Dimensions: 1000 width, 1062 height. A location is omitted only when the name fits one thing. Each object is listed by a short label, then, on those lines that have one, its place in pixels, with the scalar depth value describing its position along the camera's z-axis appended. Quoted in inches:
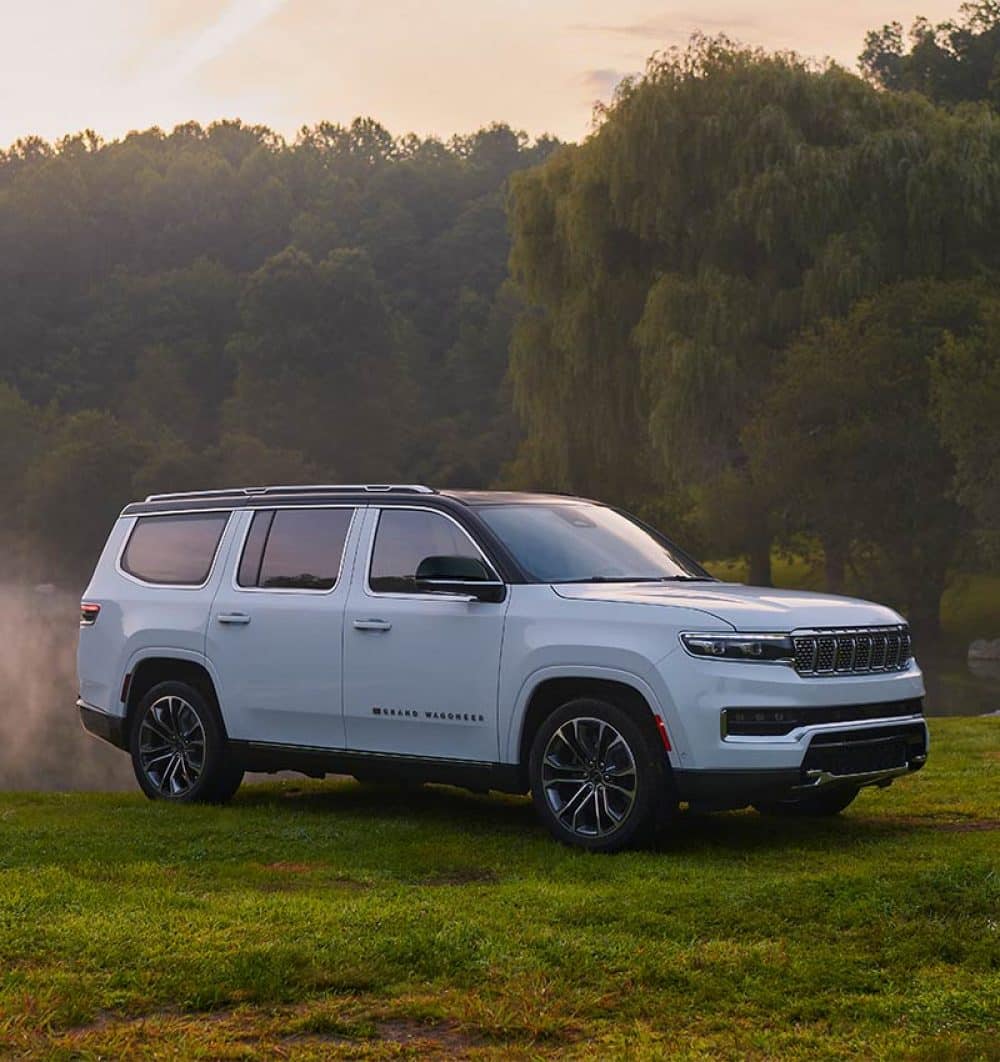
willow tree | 1593.3
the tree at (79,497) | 2783.0
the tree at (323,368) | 3700.8
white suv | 347.6
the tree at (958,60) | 2442.2
